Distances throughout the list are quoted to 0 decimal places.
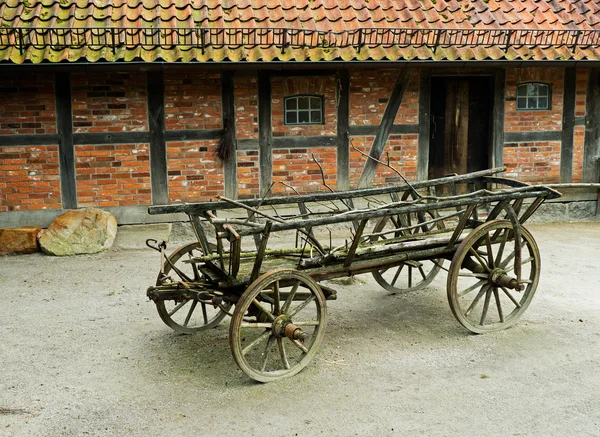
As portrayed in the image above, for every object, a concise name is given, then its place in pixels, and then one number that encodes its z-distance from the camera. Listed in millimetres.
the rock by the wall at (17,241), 7426
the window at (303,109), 8258
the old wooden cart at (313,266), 4004
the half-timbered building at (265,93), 7586
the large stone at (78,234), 7395
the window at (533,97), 8852
